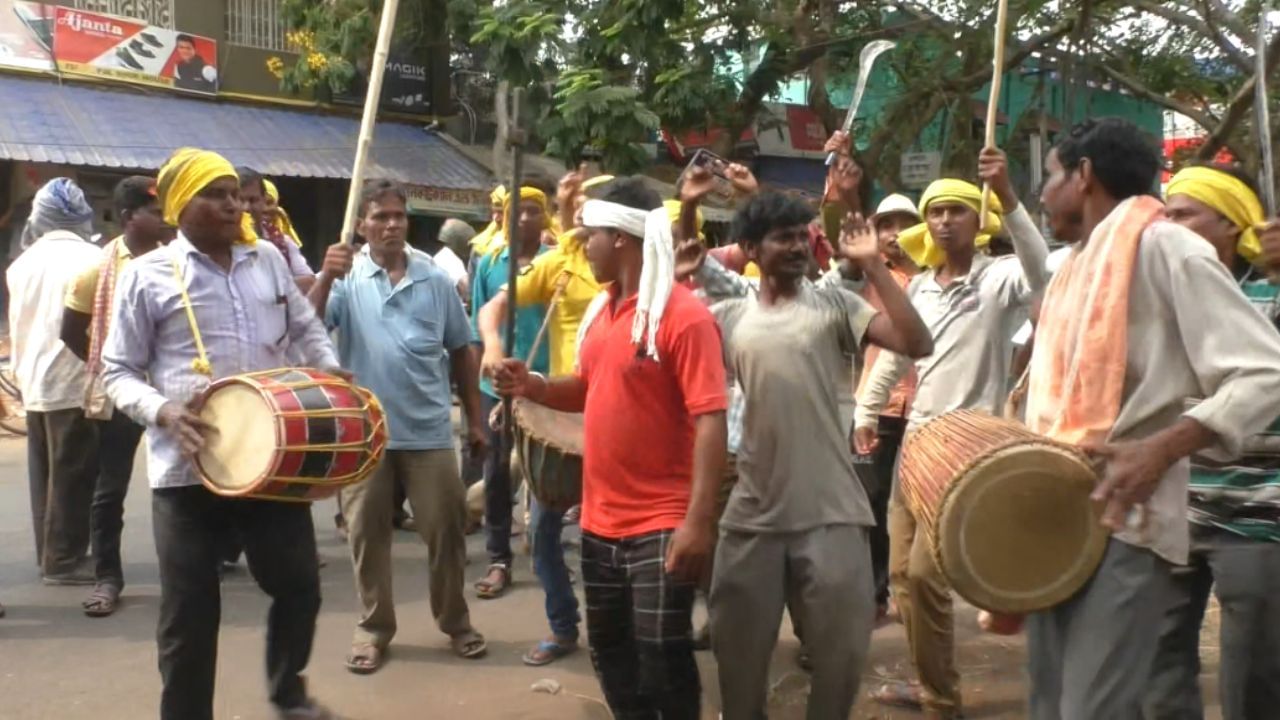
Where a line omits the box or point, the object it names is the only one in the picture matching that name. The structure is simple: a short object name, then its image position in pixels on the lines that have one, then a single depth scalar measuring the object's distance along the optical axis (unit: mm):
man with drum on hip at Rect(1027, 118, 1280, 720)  2727
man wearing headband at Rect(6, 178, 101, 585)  6352
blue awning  14898
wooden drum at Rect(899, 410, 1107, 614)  2924
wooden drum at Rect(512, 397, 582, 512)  4172
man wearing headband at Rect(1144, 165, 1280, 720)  3436
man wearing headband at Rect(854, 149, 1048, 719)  4613
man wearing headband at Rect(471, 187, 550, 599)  6441
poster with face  15977
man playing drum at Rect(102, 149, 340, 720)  3947
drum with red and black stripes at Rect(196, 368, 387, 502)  3781
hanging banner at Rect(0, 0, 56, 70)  15414
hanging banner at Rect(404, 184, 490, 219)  17609
